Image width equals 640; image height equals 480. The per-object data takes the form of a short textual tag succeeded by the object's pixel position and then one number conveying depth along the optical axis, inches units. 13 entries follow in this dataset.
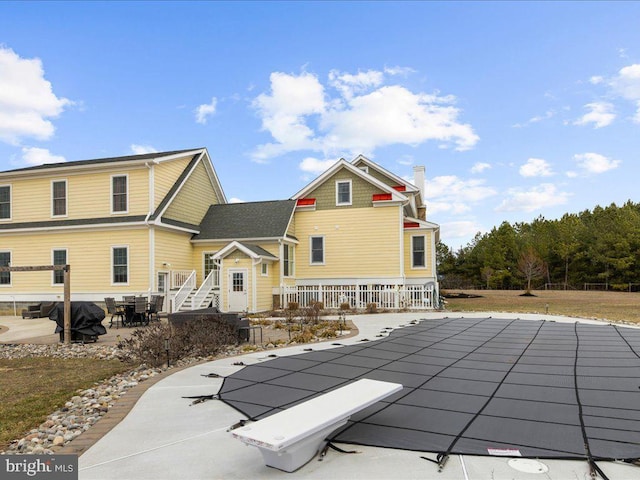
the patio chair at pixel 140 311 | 552.1
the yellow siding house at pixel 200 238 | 743.7
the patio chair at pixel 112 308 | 561.9
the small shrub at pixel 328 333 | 402.7
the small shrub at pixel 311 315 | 521.3
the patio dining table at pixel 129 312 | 561.9
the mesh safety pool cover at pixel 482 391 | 143.9
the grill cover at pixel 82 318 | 421.1
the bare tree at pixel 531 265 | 1621.6
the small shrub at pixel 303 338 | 372.5
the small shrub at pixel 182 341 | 308.0
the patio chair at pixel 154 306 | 589.2
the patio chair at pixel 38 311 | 679.1
